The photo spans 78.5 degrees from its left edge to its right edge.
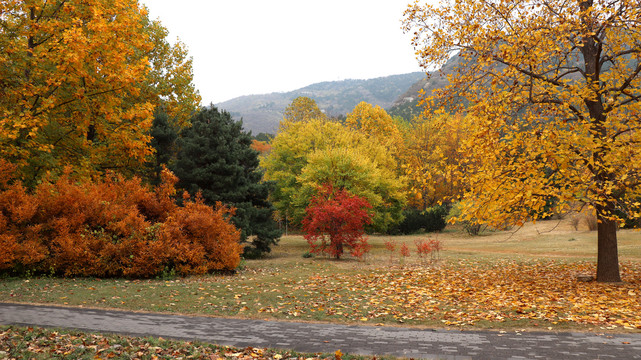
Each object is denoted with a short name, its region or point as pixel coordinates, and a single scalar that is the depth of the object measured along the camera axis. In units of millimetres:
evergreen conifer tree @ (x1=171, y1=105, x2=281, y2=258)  18016
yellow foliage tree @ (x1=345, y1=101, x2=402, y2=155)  41938
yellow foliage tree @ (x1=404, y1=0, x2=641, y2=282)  9031
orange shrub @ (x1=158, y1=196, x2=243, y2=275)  11547
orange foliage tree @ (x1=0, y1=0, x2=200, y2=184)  11922
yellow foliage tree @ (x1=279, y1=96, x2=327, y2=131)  50062
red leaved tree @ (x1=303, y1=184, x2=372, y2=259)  16750
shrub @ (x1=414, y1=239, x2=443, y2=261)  16875
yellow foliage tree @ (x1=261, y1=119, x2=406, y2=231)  21969
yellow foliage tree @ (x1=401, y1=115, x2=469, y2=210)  39406
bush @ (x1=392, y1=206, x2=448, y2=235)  36906
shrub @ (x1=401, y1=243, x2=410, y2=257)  17297
